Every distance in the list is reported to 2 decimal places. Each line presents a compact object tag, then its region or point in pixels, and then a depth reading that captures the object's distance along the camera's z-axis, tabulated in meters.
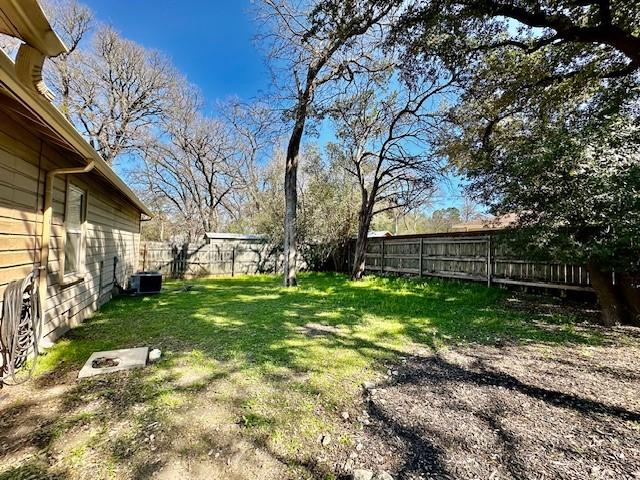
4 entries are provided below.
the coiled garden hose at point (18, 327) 2.42
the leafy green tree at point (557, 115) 3.96
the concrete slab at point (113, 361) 2.77
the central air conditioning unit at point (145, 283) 7.25
